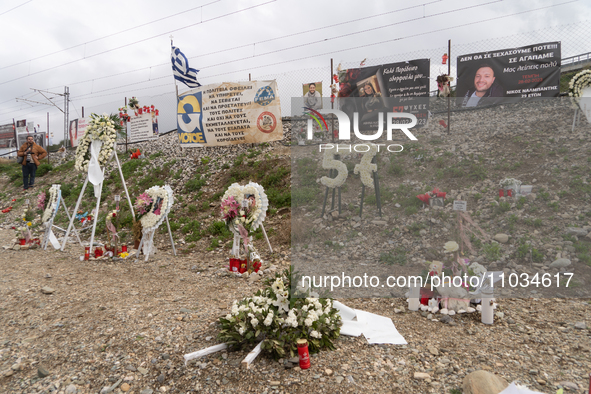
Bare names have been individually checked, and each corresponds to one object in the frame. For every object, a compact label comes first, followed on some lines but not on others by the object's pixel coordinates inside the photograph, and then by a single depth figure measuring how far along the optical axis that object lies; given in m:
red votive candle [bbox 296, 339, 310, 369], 2.56
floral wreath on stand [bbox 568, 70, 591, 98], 6.61
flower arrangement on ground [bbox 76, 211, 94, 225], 8.88
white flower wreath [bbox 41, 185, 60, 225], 7.10
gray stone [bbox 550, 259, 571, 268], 3.23
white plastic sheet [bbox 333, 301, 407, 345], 3.02
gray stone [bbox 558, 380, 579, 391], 2.29
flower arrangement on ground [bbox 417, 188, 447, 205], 3.23
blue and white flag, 10.52
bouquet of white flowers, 2.73
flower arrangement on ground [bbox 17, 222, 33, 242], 7.70
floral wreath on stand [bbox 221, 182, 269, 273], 5.17
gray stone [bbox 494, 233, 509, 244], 3.29
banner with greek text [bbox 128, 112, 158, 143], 13.52
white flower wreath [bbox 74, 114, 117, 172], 6.32
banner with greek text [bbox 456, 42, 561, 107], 7.42
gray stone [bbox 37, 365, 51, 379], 2.71
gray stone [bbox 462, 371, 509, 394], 2.20
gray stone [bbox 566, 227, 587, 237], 3.27
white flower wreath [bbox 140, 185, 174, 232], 5.89
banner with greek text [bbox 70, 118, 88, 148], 17.06
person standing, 12.59
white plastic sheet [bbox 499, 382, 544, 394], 2.12
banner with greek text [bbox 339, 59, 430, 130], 8.10
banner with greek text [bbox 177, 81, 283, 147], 9.62
